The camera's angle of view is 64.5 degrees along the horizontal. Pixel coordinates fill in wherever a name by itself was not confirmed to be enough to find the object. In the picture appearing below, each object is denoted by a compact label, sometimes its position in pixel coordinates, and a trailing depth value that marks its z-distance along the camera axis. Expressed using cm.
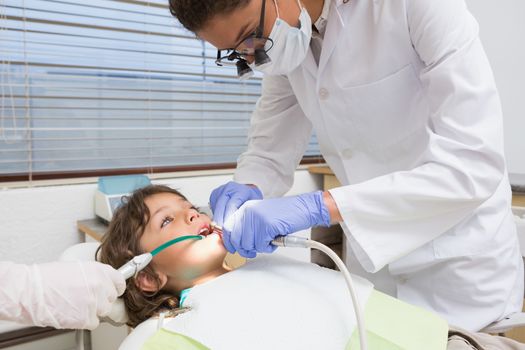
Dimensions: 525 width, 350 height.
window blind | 180
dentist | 91
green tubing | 109
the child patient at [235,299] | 90
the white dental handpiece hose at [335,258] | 80
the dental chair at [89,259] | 105
